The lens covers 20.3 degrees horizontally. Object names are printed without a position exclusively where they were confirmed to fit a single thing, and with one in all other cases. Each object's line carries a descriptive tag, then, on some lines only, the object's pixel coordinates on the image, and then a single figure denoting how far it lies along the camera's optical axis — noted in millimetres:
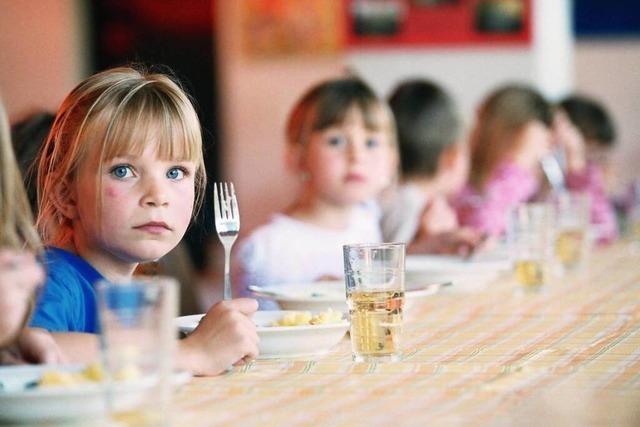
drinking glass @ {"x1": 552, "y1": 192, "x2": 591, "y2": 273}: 4862
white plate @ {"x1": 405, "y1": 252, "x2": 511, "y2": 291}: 3941
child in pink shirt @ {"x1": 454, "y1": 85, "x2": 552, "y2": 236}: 7208
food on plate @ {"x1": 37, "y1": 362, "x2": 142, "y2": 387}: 1878
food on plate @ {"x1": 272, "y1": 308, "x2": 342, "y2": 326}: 2624
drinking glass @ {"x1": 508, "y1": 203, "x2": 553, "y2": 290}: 4129
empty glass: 1687
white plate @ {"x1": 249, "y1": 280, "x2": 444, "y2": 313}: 3076
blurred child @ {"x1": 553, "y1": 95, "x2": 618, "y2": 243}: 7162
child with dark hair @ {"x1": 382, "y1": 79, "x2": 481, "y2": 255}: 6244
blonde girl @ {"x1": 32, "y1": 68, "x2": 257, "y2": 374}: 2682
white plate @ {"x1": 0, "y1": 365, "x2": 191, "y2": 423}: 1773
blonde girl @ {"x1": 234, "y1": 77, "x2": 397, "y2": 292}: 4853
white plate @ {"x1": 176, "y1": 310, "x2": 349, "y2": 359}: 2464
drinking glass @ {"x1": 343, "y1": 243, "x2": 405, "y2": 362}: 2496
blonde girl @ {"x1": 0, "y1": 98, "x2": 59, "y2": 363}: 1806
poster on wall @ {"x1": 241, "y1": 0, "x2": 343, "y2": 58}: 9891
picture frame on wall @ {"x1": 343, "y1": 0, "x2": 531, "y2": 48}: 9787
